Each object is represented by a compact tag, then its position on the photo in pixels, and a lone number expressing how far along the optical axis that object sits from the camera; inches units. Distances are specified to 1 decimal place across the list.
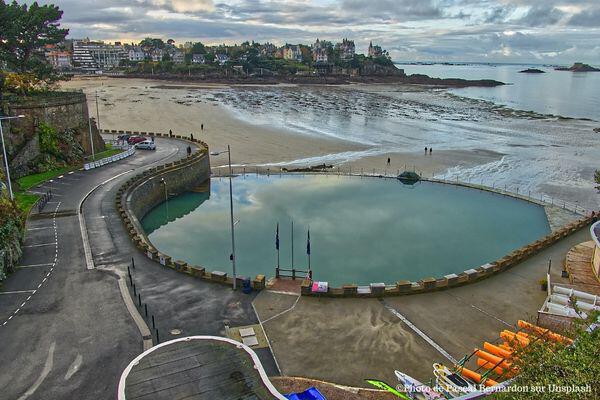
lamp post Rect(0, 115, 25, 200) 1264.8
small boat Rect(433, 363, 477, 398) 594.5
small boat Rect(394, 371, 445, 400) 606.4
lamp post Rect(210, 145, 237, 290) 927.7
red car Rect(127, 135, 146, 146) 2380.8
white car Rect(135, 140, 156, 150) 2278.5
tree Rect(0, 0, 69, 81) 2076.8
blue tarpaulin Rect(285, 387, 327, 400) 560.7
